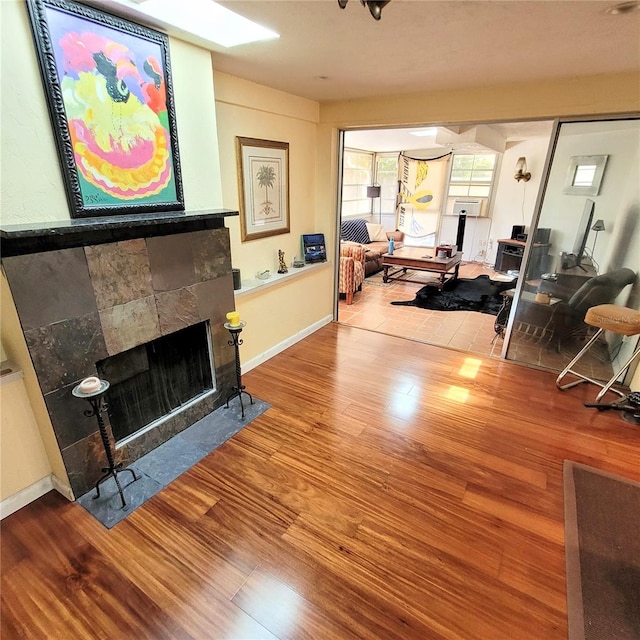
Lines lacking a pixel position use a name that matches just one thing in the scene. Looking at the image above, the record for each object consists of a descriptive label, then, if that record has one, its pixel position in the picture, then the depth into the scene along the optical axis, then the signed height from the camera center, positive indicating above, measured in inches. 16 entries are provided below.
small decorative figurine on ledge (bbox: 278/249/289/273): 137.6 -27.9
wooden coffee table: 224.3 -44.3
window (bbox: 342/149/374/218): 318.0 +6.3
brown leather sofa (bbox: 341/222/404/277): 258.7 -42.5
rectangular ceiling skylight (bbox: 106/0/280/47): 70.7 +32.3
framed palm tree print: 115.9 +0.2
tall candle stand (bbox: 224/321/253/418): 97.1 -47.3
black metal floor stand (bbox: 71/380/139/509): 65.1 -45.0
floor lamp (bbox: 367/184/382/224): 324.5 -1.6
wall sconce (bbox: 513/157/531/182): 260.8 +14.6
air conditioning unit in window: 300.2 -12.3
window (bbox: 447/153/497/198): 294.8 +13.7
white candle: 64.9 -34.9
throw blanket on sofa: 293.7 -33.7
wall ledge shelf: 117.0 -31.6
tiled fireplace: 62.3 -22.2
